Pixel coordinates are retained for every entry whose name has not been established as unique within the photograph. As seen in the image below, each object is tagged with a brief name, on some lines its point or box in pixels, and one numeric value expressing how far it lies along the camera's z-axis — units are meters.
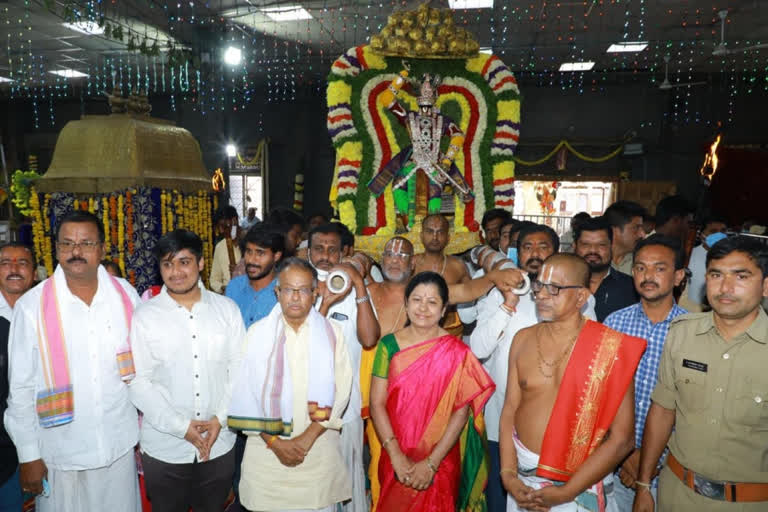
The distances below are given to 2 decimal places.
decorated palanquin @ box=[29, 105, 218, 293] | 5.12
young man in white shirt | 2.45
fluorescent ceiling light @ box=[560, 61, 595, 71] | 12.28
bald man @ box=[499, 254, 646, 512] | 2.26
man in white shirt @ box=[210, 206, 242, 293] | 5.56
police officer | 2.05
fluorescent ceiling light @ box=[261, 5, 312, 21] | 8.99
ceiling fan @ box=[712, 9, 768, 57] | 7.29
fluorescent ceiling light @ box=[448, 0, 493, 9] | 8.45
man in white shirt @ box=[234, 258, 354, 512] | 2.42
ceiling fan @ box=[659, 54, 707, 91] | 10.75
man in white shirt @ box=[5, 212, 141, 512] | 2.34
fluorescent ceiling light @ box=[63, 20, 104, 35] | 9.49
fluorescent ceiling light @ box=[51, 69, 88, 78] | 13.41
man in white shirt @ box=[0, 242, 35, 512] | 2.39
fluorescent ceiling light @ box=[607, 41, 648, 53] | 10.73
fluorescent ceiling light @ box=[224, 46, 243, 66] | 9.52
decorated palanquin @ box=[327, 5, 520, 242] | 5.83
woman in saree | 2.57
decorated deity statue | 5.81
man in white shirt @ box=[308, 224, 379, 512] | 2.96
